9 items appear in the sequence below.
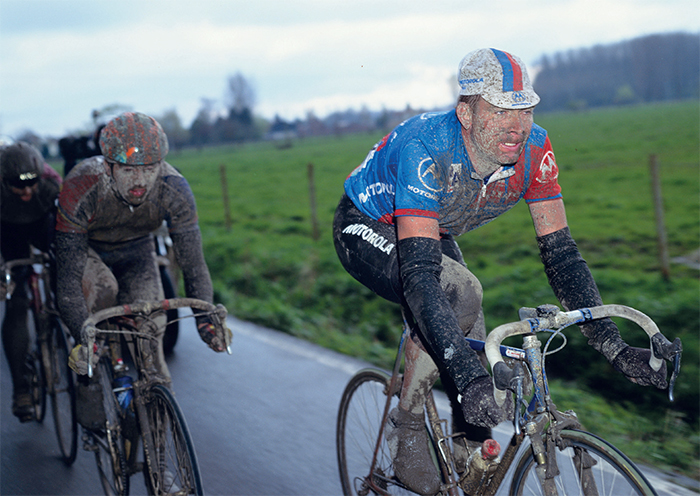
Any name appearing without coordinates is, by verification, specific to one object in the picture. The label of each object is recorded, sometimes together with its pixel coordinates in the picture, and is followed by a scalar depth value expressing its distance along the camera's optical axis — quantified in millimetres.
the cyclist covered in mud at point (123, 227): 3367
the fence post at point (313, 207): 12040
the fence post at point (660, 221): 7633
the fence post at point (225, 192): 14223
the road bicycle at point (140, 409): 3033
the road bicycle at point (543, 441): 2020
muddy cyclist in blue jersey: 2285
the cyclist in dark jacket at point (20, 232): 4734
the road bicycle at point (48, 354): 4273
